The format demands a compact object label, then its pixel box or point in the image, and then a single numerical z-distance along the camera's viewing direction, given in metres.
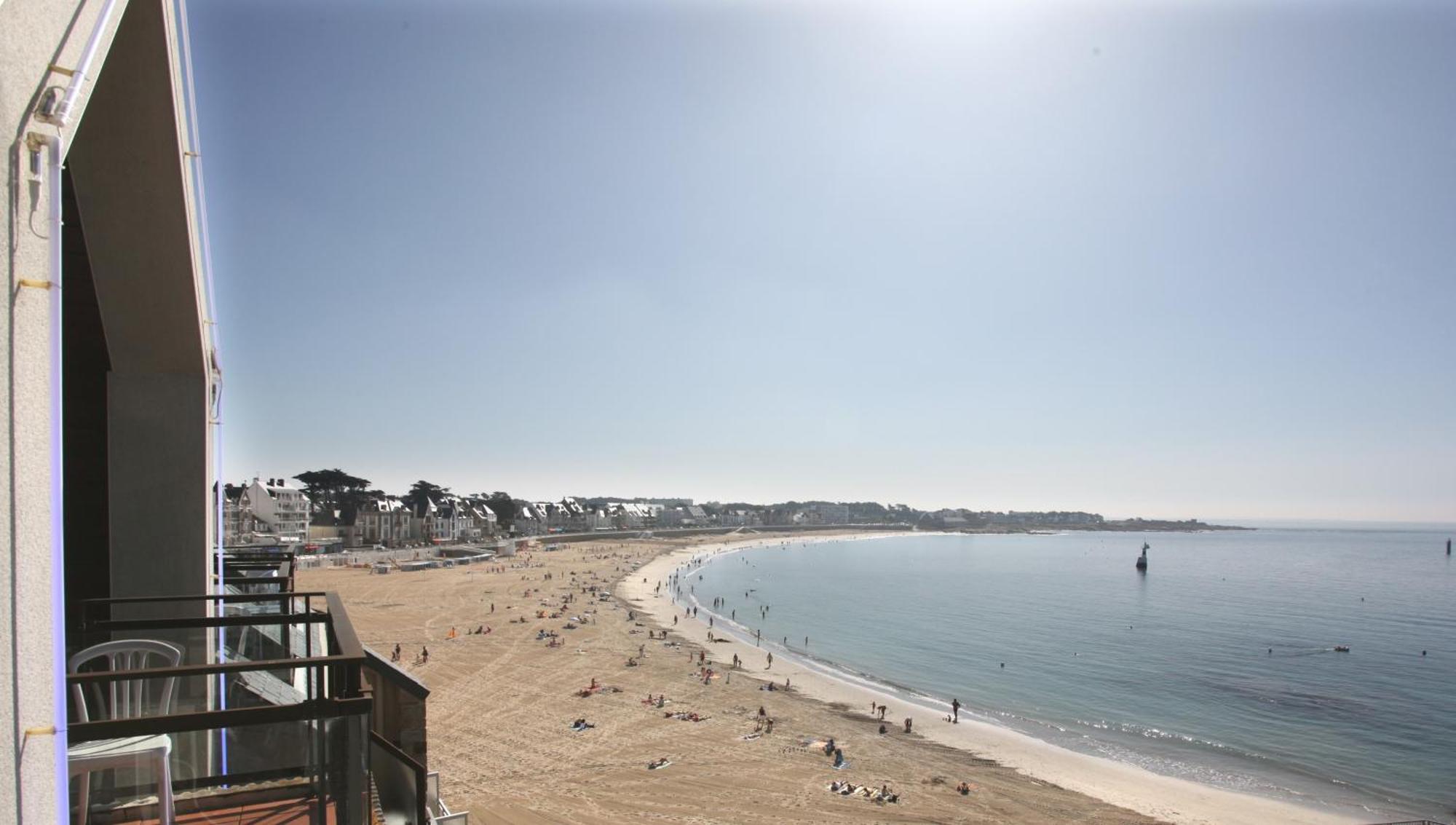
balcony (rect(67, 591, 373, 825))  2.21
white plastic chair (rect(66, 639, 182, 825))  2.48
